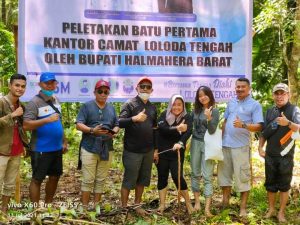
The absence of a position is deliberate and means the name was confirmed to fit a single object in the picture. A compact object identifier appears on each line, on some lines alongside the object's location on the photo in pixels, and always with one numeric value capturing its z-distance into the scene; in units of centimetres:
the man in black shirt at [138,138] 558
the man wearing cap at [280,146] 566
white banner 621
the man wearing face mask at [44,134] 525
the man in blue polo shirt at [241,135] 576
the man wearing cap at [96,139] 547
